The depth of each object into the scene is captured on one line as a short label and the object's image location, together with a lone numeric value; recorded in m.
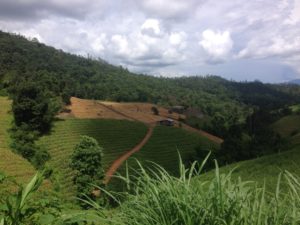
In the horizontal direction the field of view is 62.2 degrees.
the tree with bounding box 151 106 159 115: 61.06
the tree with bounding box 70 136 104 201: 23.85
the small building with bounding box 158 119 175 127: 52.49
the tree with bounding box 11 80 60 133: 33.92
